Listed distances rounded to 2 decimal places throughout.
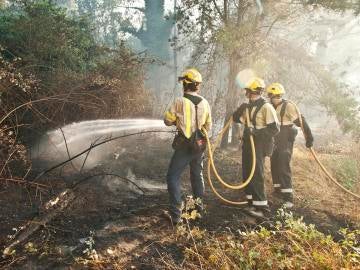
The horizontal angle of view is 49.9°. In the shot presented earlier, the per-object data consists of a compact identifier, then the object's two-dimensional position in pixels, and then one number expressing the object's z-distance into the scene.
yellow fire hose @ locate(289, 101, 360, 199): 7.11
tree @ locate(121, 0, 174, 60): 27.16
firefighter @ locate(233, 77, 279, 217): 6.25
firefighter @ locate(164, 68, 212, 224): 5.38
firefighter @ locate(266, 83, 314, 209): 7.17
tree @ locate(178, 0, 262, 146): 9.18
